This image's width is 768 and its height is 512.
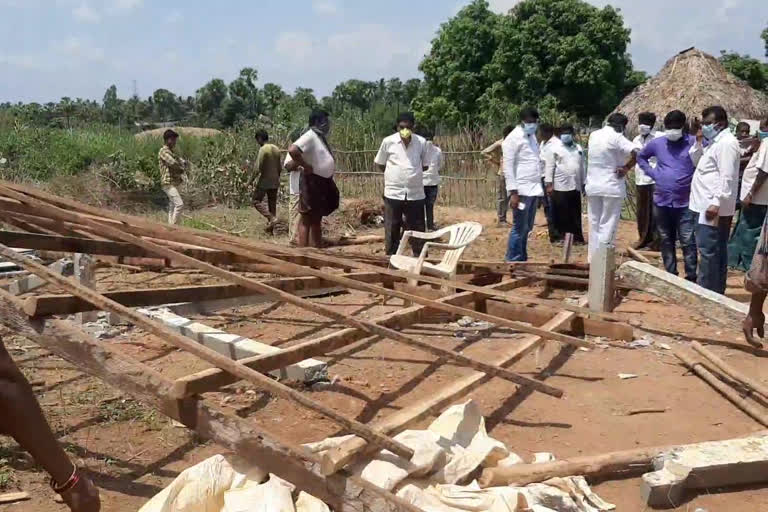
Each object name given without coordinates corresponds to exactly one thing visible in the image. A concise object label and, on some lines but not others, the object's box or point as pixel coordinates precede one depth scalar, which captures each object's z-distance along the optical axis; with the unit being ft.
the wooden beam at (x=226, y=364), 8.13
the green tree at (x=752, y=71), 93.35
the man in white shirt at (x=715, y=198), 19.77
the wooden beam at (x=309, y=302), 10.65
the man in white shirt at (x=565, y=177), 31.58
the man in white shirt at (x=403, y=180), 26.40
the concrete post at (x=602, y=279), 18.53
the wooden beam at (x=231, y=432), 7.84
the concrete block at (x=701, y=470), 9.76
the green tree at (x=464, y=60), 94.32
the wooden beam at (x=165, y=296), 9.27
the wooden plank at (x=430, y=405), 8.23
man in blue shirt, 22.98
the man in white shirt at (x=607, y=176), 24.13
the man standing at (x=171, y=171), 33.58
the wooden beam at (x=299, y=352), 8.07
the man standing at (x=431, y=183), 34.37
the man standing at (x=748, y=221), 23.32
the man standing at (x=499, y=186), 38.40
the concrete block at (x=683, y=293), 17.94
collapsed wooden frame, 7.97
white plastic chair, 20.35
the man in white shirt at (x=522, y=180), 25.31
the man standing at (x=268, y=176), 38.22
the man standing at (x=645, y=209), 31.72
